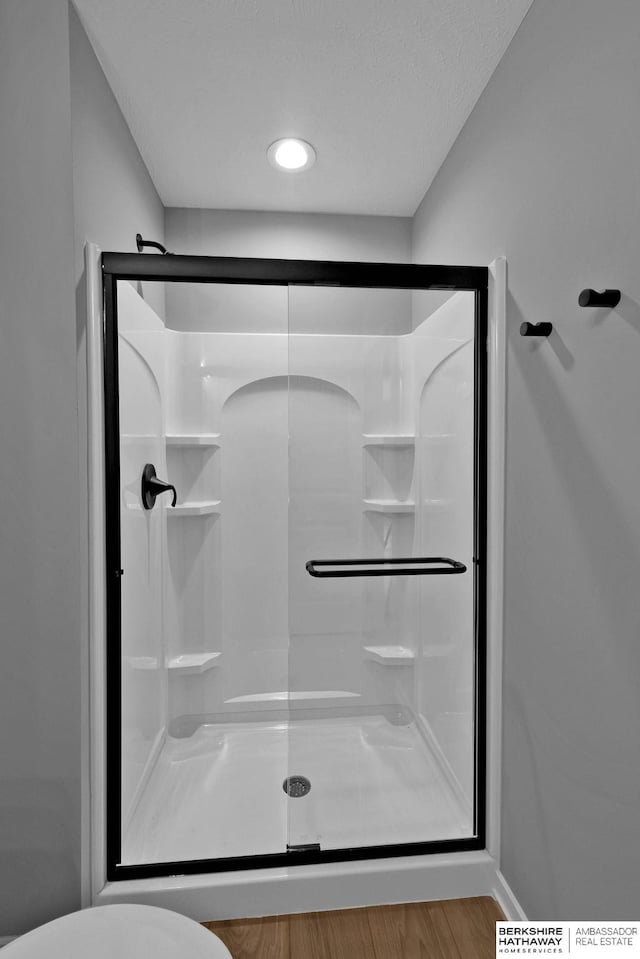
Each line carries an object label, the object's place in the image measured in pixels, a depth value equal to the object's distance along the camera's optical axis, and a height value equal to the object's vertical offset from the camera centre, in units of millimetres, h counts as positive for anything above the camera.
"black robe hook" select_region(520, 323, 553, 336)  1371 +342
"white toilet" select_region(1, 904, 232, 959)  1312 -1116
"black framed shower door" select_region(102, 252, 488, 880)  1610 -72
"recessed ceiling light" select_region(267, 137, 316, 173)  2092 +1193
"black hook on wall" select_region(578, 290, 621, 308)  1064 +327
